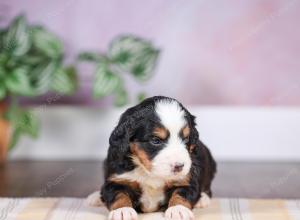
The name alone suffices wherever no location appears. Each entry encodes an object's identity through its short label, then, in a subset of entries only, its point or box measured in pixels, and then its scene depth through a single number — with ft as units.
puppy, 7.54
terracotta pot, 14.03
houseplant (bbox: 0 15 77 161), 13.17
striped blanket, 8.25
